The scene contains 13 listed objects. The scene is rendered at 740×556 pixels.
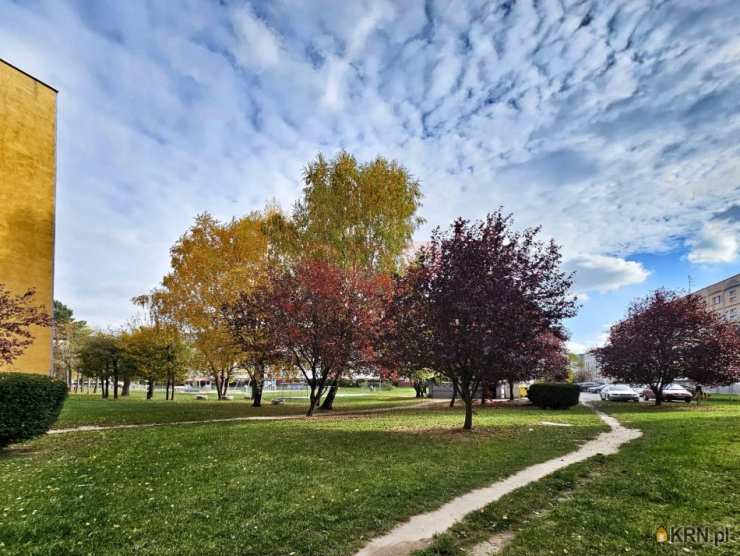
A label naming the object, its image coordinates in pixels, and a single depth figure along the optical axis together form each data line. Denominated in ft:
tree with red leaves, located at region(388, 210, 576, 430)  35.24
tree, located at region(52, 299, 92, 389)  135.33
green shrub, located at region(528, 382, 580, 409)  70.64
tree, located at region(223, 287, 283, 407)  58.29
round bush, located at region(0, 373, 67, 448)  28.40
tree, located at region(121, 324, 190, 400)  94.38
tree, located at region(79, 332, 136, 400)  103.81
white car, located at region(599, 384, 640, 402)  90.79
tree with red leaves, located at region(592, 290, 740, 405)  67.36
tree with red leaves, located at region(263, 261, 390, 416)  54.60
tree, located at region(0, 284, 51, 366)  30.37
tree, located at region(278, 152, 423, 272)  69.51
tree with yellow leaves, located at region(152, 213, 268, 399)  68.80
